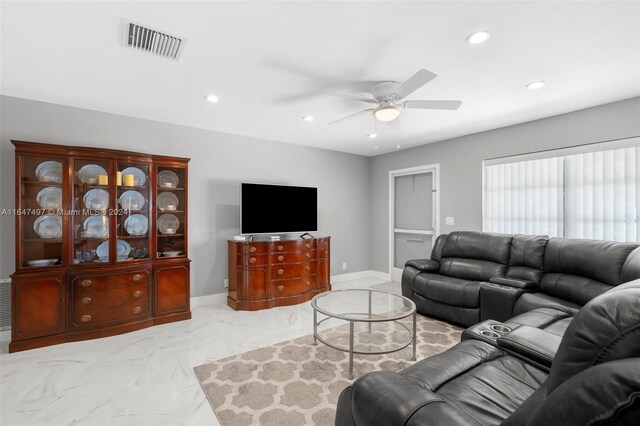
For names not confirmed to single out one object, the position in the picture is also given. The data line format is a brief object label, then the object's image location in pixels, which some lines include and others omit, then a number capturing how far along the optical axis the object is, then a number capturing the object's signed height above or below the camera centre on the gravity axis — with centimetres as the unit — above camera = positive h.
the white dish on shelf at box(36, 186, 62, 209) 297 +17
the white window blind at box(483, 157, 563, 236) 357 +17
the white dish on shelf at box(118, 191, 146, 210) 337 +16
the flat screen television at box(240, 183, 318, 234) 414 +5
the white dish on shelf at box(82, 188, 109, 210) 318 +17
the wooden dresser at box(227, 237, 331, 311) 391 -85
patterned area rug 189 -130
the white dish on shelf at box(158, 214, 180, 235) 362 -13
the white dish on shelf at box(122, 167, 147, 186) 338 +46
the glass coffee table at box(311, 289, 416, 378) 249 -127
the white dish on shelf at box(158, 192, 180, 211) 362 +15
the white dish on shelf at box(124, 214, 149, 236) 341 -12
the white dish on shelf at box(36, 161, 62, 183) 296 +44
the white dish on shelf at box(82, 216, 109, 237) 318 -13
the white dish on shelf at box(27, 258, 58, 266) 287 -47
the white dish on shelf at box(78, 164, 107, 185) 315 +45
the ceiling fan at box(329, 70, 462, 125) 251 +97
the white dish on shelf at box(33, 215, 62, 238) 297 -12
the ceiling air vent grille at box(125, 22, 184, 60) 191 +119
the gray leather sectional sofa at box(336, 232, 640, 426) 68 -68
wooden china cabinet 282 -32
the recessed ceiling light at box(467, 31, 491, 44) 191 +116
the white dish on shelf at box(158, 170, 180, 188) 362 +43
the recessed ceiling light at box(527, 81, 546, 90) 261 +114
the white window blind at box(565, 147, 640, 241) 300 +16
